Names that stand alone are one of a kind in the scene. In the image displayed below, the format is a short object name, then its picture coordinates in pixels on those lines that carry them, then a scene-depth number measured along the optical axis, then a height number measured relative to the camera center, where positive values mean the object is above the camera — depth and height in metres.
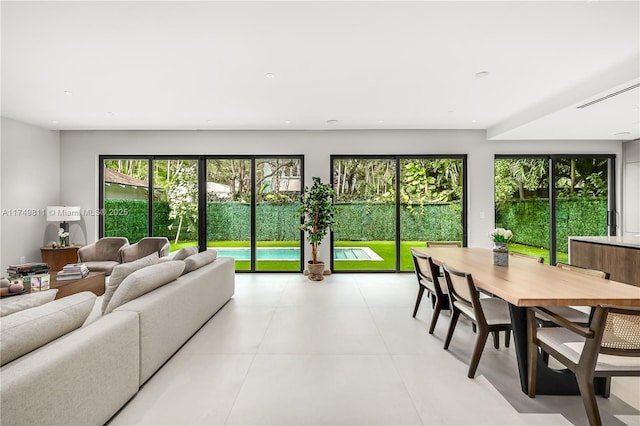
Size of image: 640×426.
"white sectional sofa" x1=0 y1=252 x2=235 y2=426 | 1.29 -0.80
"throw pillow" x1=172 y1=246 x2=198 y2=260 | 3.55 -0.48
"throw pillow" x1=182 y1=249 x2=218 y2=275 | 3.36 -0.56
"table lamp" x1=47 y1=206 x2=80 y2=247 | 5.21 -0.04
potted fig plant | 5.50 -0.07
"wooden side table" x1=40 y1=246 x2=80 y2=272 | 5.23 -0.74
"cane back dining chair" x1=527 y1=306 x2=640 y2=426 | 1.61 -0.75
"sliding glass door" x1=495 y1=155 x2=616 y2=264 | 6.02 +0.28
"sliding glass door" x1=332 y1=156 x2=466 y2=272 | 6.05 +0.09
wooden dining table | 1.88 -0.52
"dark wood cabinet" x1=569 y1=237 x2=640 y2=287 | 3.90 -0.63
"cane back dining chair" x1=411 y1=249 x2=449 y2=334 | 3.08 -0.75
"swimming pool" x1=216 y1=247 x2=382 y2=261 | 6.10 -0.80
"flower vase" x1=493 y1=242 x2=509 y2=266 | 2.94 -0.41
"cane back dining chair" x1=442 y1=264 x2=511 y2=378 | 2.30 -0.80
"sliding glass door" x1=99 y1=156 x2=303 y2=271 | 6.06 +0.19
